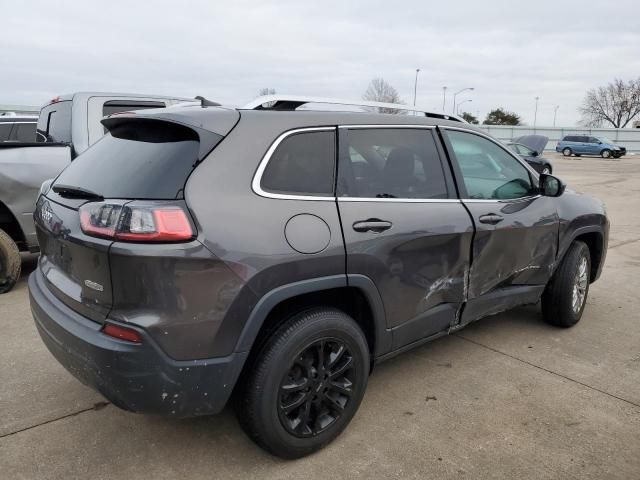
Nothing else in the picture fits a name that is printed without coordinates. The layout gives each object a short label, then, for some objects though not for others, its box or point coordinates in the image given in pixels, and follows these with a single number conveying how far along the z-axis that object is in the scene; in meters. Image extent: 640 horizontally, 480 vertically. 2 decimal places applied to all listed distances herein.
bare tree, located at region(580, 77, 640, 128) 71.25
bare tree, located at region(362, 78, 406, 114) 66.75
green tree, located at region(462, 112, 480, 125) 70.93
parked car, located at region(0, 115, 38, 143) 7.89
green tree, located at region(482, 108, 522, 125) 79.31
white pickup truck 5.03
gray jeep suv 2.13
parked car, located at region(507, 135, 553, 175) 17.76
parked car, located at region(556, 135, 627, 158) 39.62
